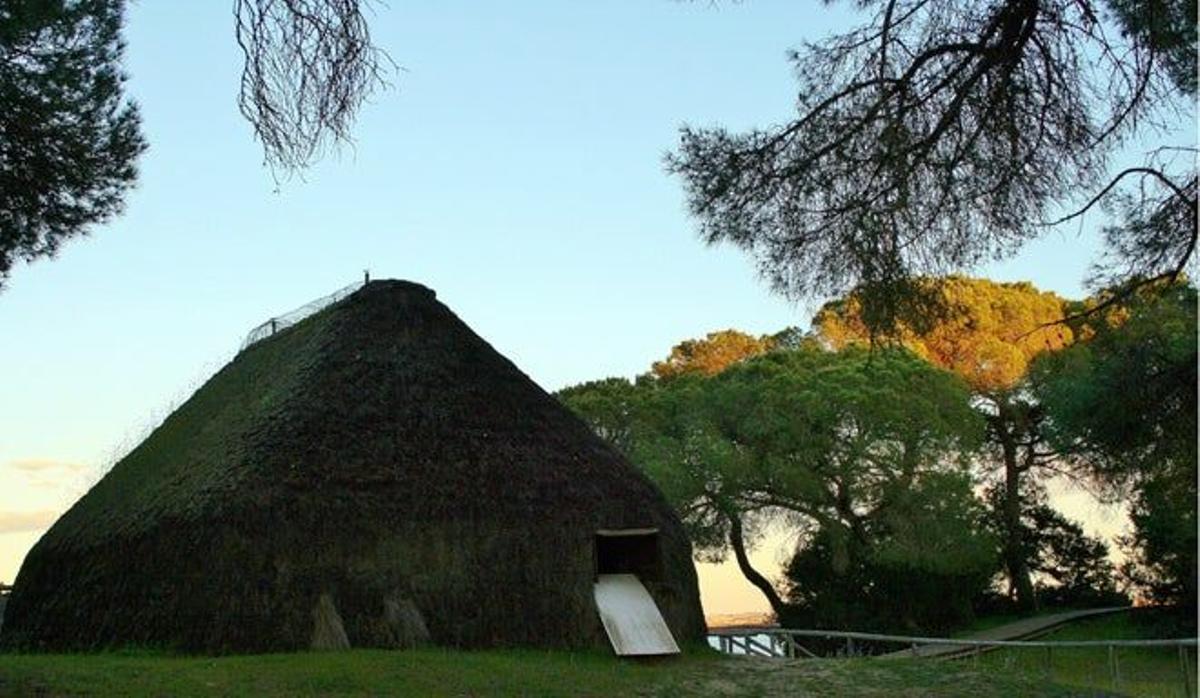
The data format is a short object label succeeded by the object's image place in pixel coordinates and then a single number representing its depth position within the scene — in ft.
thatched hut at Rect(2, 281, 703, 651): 50.72
